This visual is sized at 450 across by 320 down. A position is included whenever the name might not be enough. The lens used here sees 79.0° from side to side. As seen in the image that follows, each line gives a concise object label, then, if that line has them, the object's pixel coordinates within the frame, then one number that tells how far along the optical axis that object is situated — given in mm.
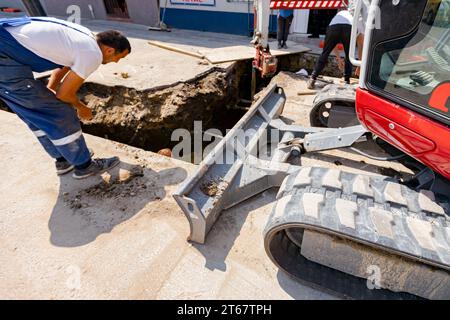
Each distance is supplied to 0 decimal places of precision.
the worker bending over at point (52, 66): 2344
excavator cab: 1603
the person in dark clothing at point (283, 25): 6898
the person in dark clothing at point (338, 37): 4671
